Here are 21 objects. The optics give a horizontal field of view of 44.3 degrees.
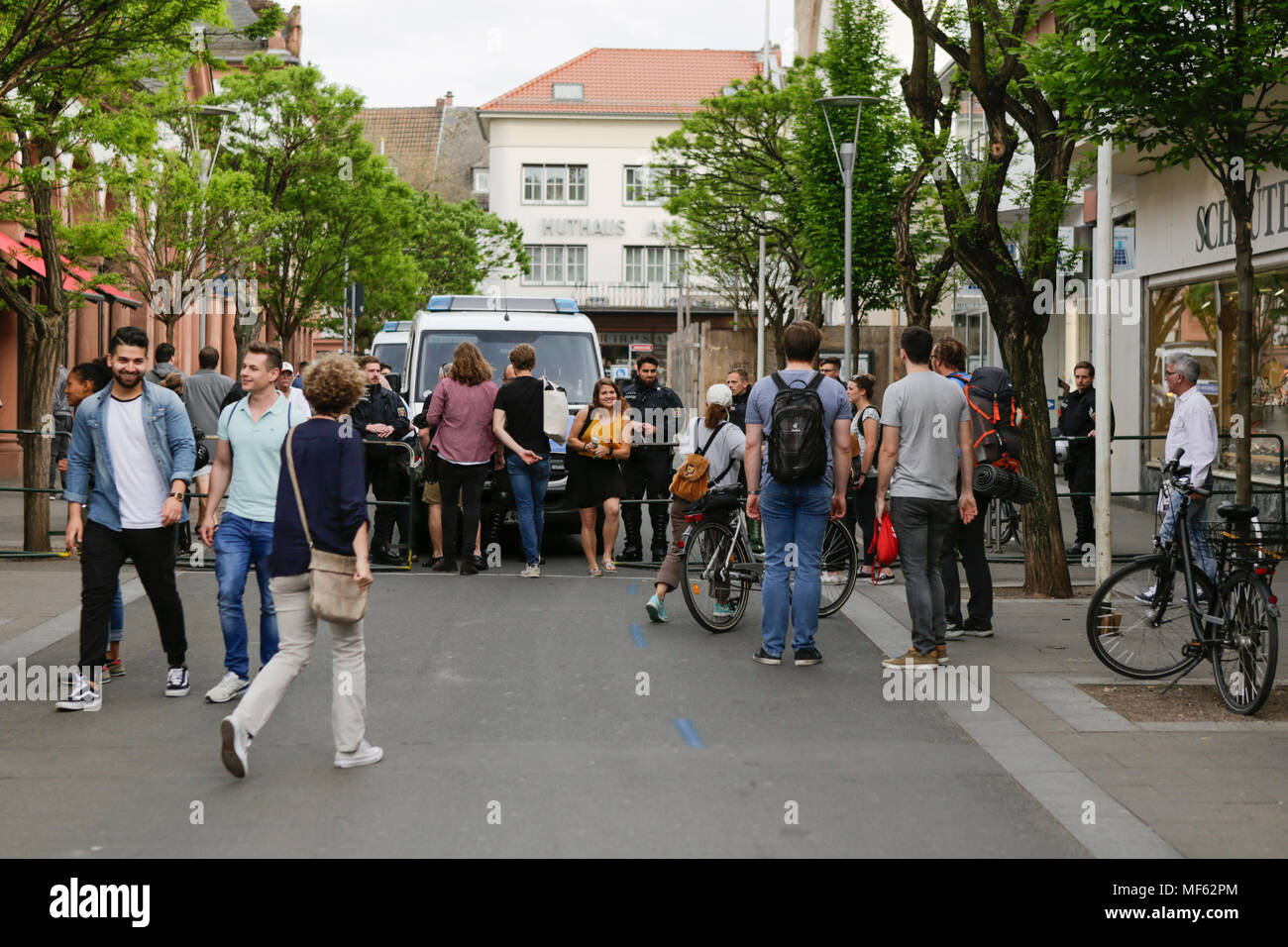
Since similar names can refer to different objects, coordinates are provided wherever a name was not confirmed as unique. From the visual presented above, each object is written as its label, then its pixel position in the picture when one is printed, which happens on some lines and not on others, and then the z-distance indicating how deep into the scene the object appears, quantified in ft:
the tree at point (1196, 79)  29.40
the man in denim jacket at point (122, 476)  25.95
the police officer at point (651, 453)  46.88
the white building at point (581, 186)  252.01
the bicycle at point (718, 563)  33.45
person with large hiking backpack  32.91
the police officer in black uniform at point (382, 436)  45.21
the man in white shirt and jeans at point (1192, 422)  36.58
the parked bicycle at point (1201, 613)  24.88
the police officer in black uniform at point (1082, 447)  48.80
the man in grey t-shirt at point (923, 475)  28.86
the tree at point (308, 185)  108.99
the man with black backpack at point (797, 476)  28.99
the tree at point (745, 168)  107.24
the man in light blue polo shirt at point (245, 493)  26.16
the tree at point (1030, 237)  38.68
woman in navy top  21.06
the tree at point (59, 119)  40.09
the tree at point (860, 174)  85.25
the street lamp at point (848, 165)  77.00
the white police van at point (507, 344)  52.39
